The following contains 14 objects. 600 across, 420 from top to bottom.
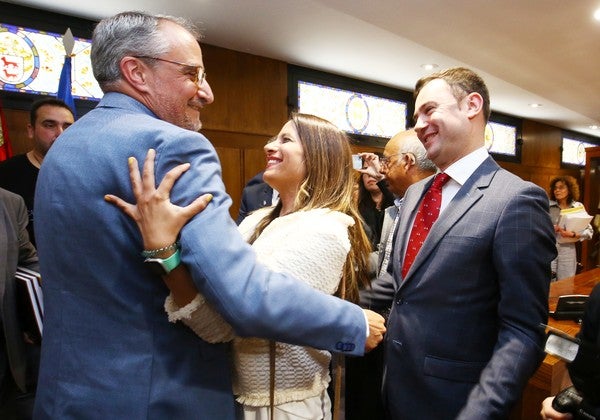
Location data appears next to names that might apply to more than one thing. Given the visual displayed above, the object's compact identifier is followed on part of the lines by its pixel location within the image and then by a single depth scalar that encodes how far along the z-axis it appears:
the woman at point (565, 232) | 4.69
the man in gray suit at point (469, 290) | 1.03
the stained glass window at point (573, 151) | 9.40
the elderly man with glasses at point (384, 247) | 2.09
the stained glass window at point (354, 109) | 5.18
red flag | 3.06
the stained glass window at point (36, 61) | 3.32
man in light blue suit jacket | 0.78
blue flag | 2.98
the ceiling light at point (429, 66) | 5.00
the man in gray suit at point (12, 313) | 1.73
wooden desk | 1.70
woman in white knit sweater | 0.88
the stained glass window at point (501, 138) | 7.66
